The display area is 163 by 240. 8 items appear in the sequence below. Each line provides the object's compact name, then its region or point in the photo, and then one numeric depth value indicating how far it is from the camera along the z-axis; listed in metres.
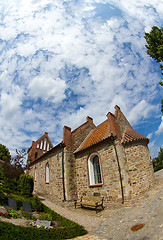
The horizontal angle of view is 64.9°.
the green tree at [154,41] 10.04
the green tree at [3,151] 32.47
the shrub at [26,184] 14.75
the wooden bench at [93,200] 10.22
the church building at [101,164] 10.31
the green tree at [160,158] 34.41
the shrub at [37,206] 10.67
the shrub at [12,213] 7.96
